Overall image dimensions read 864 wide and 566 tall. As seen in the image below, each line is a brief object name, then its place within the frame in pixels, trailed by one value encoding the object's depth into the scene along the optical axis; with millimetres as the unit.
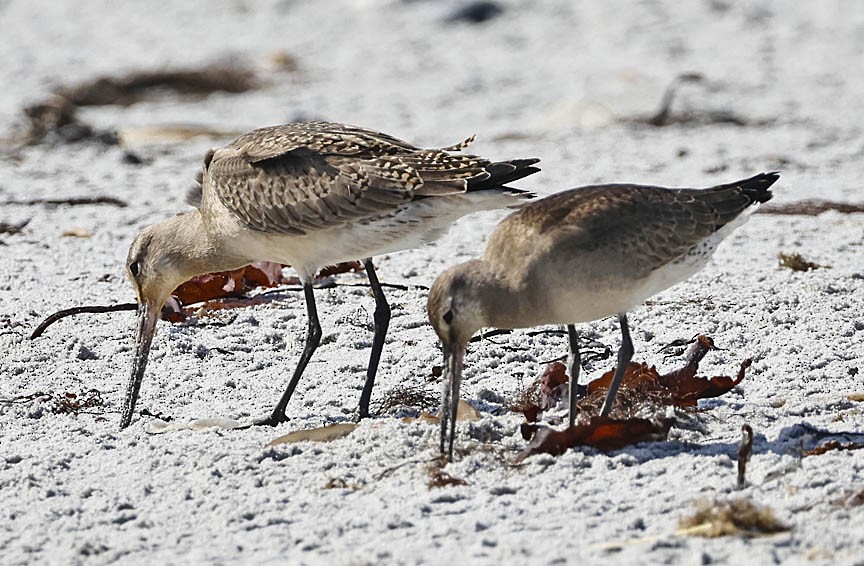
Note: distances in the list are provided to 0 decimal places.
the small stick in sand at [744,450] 8930
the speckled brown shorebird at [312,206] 11359
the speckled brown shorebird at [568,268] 9883
